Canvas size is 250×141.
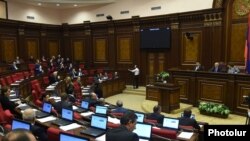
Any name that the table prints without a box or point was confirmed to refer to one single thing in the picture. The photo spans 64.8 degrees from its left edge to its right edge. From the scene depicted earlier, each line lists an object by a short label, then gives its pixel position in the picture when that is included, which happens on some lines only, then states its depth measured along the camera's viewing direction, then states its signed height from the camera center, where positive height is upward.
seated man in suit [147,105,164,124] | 4.12 -1.19
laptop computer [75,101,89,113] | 4.53 -1.17
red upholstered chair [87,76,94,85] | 10.60 -1.13
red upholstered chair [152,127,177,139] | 3.03 -1.14
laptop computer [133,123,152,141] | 2.97 -1.10
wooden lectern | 7.18 -1.39
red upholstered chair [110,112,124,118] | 4.22 -1.21
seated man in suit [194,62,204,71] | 8.21 -0.37
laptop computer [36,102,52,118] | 3.88 -1.10
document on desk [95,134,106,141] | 2.92 -1.18
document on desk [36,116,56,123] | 3.64 -1.13
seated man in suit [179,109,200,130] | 3.67 -1.17
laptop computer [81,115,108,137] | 3.13 -1.14
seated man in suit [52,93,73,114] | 4.29 -1.01
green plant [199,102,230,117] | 6.55 -1.67
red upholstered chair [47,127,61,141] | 2.77 -1.06
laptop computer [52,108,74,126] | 3.53 -1.13
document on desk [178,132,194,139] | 3.15 -1.24
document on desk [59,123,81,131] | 3.31 -1.16
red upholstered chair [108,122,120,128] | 3.41 -1.16
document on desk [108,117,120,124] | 3.79 -1.21
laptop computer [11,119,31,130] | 2.76 -0.93
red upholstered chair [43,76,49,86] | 8.73 -0.97
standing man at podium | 10.91 -0.89
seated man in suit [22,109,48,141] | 2.83 -0.89
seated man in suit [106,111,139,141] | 2.18 -0.82
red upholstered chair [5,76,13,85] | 7.39 -0.79
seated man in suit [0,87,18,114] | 4.23 -0.93
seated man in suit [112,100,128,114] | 4.63 -1.20
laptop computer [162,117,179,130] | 3.50 -1.16
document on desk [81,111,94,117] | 4.20 -1.19
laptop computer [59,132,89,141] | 2.32 -0.95
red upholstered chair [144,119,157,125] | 3.87 -1.24
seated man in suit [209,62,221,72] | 7.66 -0.34
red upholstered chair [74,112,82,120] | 3.96 -1.17
